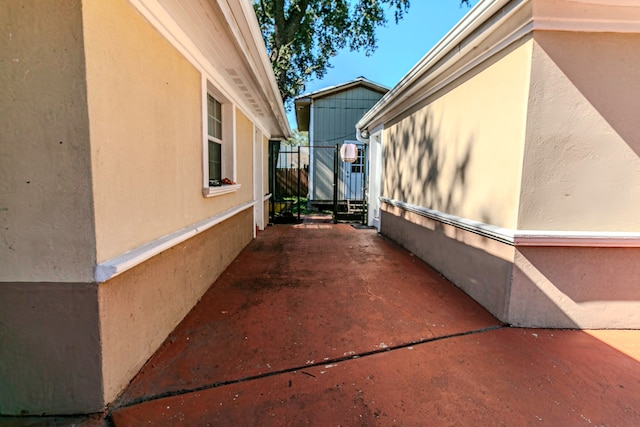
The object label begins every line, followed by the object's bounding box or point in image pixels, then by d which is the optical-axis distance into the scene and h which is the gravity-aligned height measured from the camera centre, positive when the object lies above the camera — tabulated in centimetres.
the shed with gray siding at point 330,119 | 1235 +247
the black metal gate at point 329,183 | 1184 -25
